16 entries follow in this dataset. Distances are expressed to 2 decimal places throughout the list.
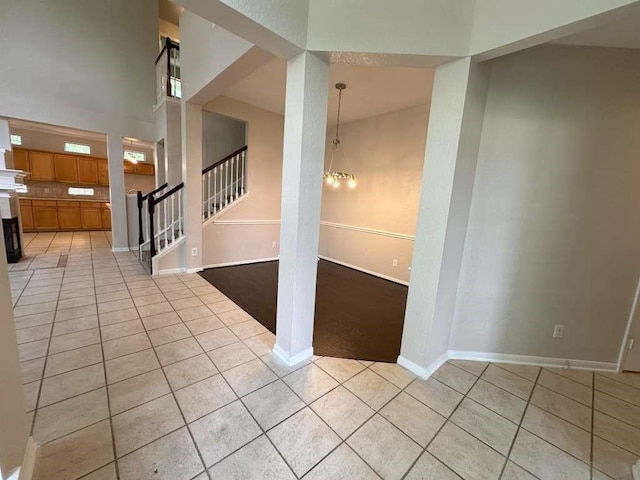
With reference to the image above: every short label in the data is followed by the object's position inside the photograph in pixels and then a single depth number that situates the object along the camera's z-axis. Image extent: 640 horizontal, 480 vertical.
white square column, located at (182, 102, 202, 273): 3.89
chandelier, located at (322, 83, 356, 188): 3.53
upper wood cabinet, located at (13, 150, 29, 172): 6.51
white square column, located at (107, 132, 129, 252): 5.16
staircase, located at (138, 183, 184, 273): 3.91
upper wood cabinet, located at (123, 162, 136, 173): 7.63
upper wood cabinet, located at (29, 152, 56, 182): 6.69
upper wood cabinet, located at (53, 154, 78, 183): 7.00
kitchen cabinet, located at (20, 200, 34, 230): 6.59
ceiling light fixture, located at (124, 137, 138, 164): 6.85
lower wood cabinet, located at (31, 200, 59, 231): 6.76
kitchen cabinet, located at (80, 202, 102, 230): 7.45
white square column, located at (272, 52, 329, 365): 1.81
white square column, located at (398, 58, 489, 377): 1.78
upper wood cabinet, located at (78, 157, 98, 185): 7.34
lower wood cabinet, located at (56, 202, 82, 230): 7.09
